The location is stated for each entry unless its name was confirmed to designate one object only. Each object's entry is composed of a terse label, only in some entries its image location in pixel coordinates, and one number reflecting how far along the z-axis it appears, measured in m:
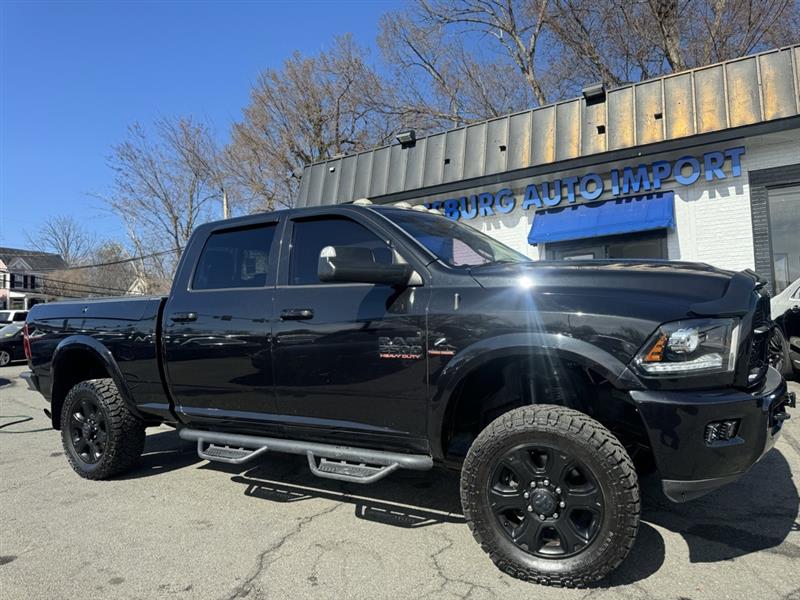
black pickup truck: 2.48
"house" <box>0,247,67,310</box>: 56.62
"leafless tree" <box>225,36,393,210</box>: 25.86
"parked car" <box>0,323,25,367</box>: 17.92
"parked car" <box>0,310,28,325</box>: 21.86
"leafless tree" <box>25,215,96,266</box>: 55.03
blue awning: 9.70
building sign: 9.38
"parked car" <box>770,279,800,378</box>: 6.98
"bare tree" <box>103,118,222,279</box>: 29.66
